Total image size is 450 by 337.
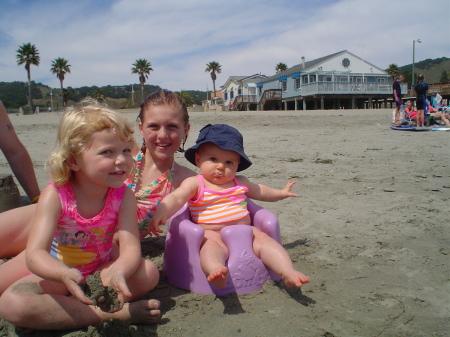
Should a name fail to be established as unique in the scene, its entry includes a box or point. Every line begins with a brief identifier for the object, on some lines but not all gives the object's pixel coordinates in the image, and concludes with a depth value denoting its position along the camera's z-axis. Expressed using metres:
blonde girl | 1.53
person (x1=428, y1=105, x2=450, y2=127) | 10.54
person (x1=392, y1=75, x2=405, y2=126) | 10.23
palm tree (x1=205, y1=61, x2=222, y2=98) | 55.09
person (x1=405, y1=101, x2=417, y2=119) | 11.04
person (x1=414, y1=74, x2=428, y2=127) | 9.80
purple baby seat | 2.02
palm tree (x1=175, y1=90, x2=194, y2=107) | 43.11
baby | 2.30
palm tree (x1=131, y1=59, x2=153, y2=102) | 50.12
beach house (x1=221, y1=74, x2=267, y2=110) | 34.50
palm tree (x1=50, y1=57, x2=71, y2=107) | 48.53
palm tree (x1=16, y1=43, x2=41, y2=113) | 43.85
